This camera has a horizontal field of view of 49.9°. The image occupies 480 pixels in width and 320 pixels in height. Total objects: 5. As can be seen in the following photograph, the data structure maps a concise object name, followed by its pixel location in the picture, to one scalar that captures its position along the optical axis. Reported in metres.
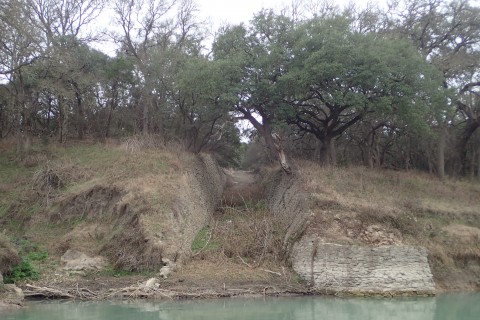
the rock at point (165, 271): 22.19
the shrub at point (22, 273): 21.16
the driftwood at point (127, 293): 20.44
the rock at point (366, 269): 22.84
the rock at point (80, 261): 23.06
